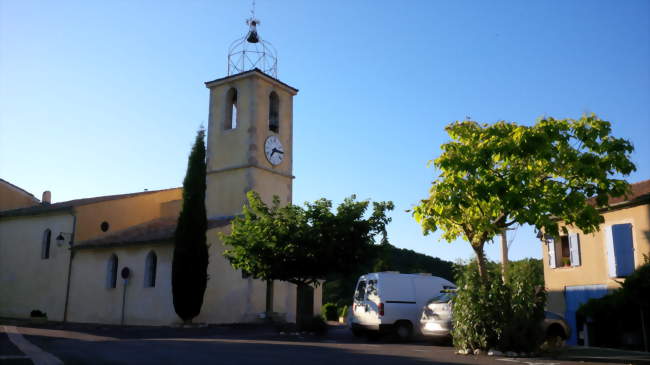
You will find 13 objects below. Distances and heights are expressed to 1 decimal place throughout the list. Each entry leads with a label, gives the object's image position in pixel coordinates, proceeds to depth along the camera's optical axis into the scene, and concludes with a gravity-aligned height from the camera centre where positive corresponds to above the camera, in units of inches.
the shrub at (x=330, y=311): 1421.0 -21.6
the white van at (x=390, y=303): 663.8 +0.0
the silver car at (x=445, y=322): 568.7 -17.6
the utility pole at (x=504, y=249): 759.0 +70.3
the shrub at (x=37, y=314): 1153.4 -31.0
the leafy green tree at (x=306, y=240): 768.9 +78.8
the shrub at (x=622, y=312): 611.2 -6.5
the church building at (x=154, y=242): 1007.0 +106.0
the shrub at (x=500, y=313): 481.7 -7.5
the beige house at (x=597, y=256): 718.5 +63.7
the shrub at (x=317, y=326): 756.6 -30.3
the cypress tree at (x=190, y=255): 943.7 +69.9
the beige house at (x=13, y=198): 1512.5 +255.8
